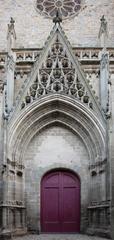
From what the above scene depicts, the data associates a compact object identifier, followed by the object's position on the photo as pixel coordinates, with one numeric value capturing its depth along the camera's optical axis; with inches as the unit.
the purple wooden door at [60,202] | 546.3
